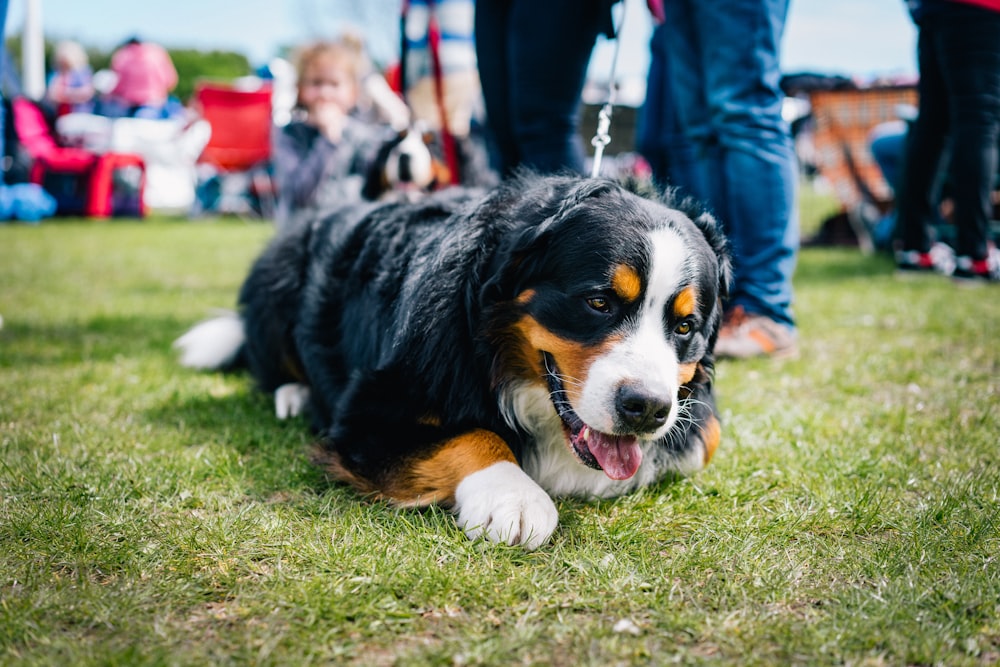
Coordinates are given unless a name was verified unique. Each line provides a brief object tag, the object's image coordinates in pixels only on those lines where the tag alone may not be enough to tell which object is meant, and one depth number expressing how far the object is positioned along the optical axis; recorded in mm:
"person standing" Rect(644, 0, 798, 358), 3281
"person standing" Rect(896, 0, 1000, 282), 4504
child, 6082
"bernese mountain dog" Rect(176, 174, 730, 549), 1912
